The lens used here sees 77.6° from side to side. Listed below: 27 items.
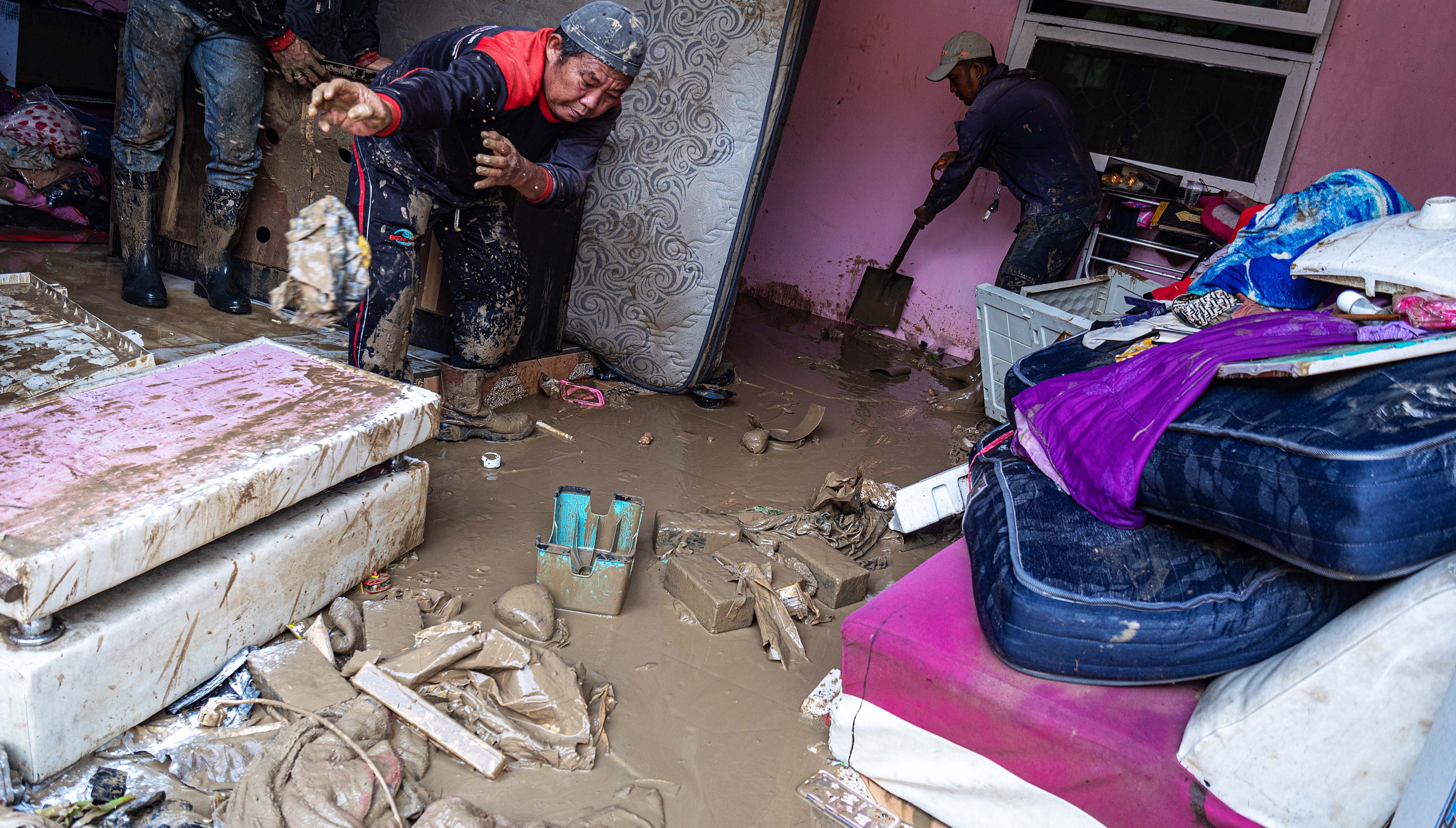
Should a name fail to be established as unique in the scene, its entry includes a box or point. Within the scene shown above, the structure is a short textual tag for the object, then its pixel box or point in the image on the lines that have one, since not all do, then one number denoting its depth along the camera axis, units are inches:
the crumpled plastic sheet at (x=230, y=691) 66.4
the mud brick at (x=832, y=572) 93.3
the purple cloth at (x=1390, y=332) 67.8
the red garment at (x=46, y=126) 152.1
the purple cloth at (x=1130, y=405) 70.8
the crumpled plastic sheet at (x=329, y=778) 55.9
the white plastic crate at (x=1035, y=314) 132.1
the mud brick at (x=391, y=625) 75.0
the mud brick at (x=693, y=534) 98.0
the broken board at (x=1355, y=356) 61.9
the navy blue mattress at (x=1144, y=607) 60.9
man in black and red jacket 94.8
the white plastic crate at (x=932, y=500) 105.6
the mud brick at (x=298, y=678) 66.9
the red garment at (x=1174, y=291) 114.3
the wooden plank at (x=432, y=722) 64.7
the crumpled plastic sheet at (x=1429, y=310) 67.5
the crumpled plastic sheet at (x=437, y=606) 81.1
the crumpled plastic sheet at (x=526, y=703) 67.3
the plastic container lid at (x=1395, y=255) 70.4
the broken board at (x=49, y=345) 90.9
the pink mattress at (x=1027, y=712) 57.7
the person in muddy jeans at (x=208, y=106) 127.0
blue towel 91.5
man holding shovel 165.2
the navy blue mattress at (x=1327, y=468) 53.9
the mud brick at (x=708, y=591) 85.2
